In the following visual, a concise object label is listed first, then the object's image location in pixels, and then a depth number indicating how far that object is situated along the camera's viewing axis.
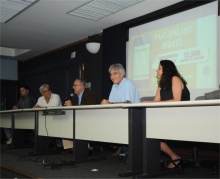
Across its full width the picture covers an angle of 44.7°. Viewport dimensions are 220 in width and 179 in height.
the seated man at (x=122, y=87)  3.18
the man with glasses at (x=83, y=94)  3.80
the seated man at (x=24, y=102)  5.20
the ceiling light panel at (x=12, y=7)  3.72
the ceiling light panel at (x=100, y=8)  3.73
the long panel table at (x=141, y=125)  1.88
